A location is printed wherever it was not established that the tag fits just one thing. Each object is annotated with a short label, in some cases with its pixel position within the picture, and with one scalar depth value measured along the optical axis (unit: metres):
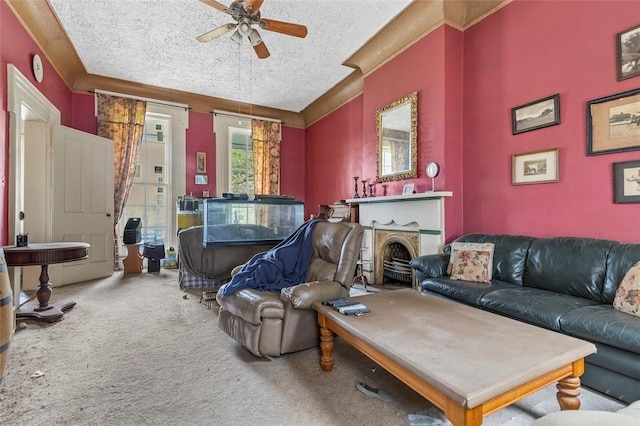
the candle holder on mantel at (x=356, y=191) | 4.64
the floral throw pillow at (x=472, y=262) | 2.61
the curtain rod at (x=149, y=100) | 5.05
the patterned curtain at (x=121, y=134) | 5.06
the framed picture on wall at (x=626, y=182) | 2.18
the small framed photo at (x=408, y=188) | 3.70
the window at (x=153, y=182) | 5.52
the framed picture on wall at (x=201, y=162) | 5.90
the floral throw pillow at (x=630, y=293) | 1.73
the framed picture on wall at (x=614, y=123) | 2.20
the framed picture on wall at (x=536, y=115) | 2.67
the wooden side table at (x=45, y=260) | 2.45
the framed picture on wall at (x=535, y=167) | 2.69
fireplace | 3.35
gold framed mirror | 3.71
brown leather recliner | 1.99
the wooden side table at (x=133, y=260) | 4.76
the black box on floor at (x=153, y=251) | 4.95
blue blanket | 2.36
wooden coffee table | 1.00
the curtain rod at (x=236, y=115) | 6.06
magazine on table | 1.69
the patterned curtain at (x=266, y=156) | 6.32
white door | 3.97
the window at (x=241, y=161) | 6.24
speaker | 4.76
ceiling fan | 2.63
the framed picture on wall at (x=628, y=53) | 2.19
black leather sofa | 1.54
